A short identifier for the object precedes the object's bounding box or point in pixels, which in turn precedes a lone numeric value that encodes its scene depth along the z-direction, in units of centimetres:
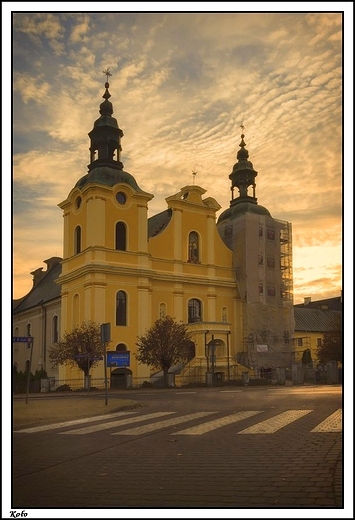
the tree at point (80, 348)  3603
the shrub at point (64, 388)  3675
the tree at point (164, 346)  3831
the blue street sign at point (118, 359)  3109
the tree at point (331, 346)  4074
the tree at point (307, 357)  5044
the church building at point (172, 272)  4238
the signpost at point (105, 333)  1827
